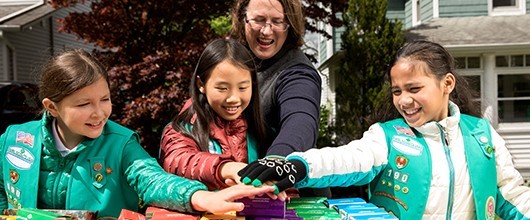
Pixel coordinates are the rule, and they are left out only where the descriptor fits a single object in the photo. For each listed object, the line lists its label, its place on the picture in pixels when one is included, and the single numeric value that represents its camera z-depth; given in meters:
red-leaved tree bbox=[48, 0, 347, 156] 7.19
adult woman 2.42
